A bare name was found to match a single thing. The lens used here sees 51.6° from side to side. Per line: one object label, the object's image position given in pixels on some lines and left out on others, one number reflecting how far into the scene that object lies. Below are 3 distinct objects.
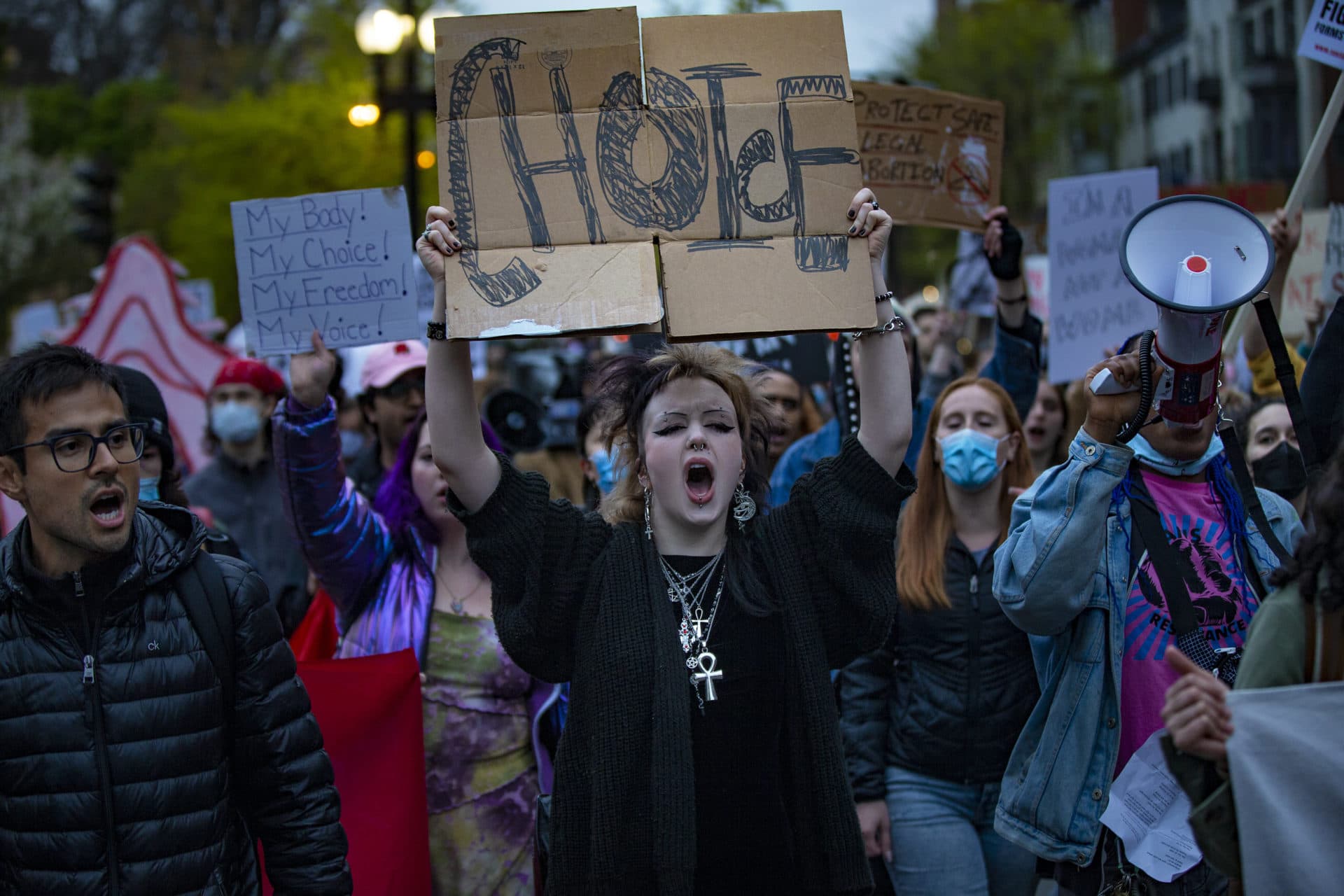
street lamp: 12.20
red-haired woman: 3.89
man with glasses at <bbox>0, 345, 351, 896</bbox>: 2.81
